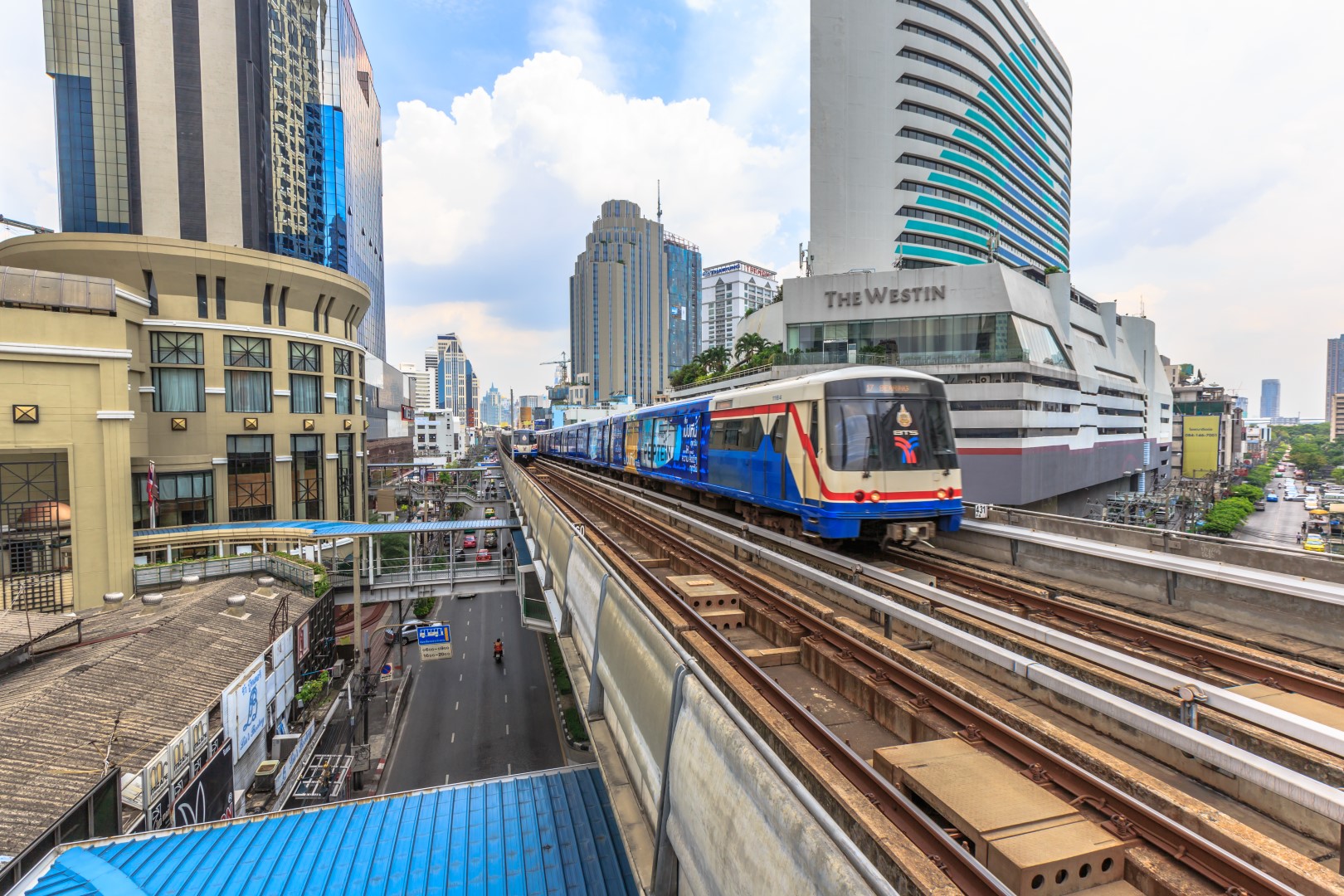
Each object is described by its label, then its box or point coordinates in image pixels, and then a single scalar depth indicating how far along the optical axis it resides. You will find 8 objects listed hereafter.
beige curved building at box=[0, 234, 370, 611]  19.89
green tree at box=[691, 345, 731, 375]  57.12
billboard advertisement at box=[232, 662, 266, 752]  14.68
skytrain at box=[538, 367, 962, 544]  10.20
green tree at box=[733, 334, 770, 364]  46.25
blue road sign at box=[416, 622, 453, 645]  19.53
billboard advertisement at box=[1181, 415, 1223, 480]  86.88
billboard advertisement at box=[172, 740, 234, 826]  11.59
